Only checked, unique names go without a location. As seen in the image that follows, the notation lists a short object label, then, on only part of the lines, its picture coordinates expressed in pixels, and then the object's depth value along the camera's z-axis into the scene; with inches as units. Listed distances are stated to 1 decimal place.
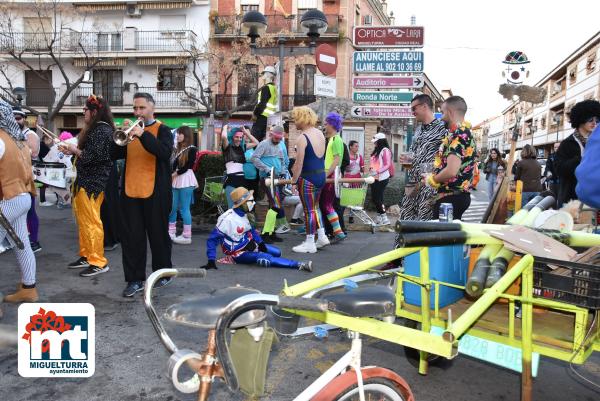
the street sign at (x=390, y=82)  382.6
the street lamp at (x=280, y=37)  333.1
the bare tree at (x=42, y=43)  1189.7
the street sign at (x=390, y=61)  381.1
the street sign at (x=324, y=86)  332.5
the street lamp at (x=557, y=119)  1852.1
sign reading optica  386.6
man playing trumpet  177.0
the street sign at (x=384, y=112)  383.2
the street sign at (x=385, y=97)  385.7
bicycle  59.6
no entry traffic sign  329.4
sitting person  225.5
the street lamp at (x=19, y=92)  832.6
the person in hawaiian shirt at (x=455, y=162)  162.9
